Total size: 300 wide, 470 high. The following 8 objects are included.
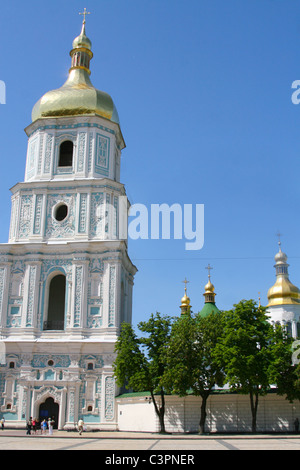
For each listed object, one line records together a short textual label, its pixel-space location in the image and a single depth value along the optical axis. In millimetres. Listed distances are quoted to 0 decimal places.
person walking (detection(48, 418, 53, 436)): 27006
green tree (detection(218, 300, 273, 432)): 27844
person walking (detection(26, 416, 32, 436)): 26492
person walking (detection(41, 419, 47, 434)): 28409
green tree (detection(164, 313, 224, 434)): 27625
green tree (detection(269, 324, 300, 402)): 28172
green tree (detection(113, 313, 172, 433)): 28750
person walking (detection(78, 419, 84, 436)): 26961
